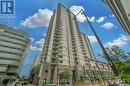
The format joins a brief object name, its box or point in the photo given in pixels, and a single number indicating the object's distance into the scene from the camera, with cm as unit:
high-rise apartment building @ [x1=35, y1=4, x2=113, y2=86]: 2349
